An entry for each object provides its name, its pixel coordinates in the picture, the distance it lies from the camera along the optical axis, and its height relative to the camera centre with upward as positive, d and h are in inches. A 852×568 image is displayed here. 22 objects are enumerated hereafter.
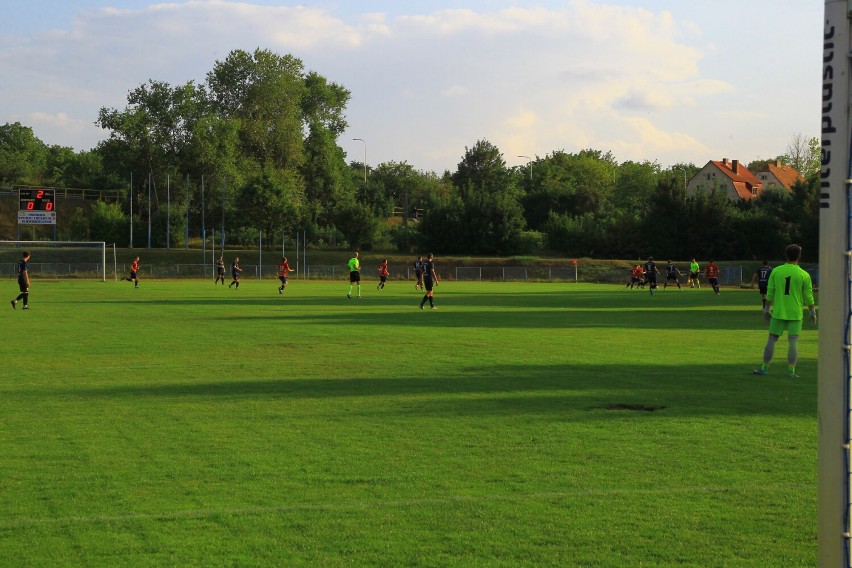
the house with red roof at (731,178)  5118.1 +385.8
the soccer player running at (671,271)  2431.1 -53.3
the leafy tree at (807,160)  4715.1 +464.7
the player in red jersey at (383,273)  2047.2 -46.9
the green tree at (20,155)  4852.4 +541.4
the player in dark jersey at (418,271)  1947.1 -42.1
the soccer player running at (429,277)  1344.7 -37.1
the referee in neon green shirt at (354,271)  1612.0 -34.3
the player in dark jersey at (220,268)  2385.6 -42.4
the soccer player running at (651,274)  1995.6 -49.4
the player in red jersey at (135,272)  2202.3 -47.4
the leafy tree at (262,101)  3949.3 +610.3
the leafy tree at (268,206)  3403.1 +157.3
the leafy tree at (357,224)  3459.6 +95.2
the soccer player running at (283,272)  1845.7 -40.7
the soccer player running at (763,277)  1251.0 -35.2
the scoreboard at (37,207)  2780.5 +128.6
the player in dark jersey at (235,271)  2144.4 -44.1
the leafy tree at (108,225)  3459.6 +93.7
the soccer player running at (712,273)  2087.8 -51.2
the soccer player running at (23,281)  1268.1 -38.1
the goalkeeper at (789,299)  570.3 -29.0
